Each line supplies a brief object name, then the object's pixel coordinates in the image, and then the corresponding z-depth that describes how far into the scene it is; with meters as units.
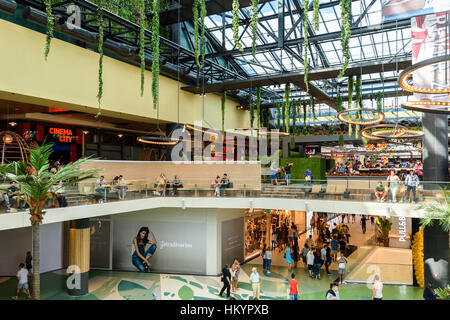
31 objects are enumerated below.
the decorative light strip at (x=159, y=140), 13.52
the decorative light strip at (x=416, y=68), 6.02
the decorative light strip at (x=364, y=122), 11.73
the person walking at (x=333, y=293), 9.21
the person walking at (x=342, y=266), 13.22
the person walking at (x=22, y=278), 11.28
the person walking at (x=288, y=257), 15.23
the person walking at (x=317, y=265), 14.09
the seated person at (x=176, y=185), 15.03
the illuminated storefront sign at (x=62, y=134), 18.90
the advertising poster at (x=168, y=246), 15.54
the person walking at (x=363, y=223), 23.46
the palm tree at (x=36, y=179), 7.31
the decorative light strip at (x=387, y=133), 14.07
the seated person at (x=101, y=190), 12.27
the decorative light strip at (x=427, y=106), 9.63
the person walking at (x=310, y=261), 14.25
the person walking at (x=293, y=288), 10.64
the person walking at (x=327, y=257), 14.91
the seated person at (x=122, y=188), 13.29
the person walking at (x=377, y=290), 9.96
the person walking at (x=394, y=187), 12.02
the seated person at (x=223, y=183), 14.64
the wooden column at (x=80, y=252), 12.58
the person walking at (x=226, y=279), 11.94
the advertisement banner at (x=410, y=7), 9.43
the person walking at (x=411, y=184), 11.70
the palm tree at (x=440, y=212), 9.44
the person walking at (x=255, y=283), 11.52
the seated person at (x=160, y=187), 14.93
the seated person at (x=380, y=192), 12.27
